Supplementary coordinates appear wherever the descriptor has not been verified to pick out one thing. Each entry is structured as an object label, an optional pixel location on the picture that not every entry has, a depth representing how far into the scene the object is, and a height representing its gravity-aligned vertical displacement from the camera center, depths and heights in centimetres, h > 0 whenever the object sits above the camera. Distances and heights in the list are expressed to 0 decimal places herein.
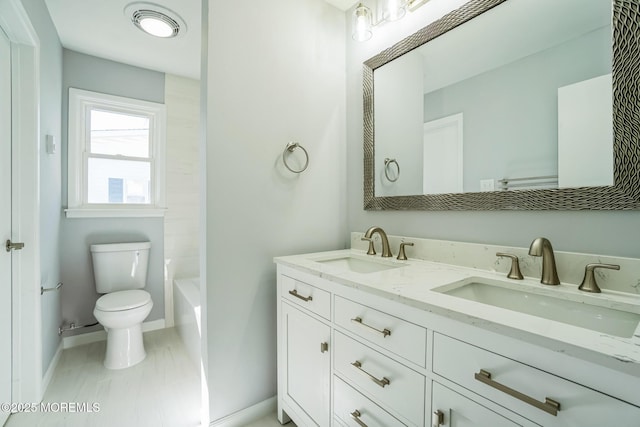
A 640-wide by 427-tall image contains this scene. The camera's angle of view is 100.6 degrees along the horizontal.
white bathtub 187 -81
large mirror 86 +43
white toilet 193 -69
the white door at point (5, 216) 138 -3
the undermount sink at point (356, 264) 146 -30
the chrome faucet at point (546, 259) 91 -16
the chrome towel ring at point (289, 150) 157 +37
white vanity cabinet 53 -43
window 232 +52
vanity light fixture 143 +112
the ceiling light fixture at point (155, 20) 179 +136
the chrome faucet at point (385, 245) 147 -18
